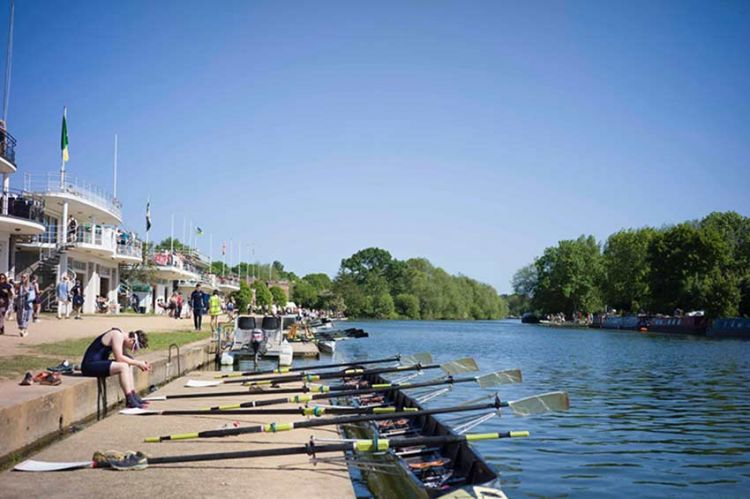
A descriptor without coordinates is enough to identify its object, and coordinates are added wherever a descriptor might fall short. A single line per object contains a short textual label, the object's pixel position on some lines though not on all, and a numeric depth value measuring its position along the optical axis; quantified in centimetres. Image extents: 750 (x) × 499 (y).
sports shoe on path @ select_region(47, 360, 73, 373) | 1233
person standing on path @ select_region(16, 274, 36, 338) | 2089
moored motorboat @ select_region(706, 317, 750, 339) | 6725
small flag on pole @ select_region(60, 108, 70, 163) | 4203
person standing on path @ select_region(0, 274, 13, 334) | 2089
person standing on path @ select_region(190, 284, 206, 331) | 3080
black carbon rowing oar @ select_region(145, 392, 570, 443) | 891
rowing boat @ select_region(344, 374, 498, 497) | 791
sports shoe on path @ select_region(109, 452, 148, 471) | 756
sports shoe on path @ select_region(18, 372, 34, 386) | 1071
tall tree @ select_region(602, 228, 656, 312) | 10812
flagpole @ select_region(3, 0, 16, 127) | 3503
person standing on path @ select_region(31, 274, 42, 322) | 3036
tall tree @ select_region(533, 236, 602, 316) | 12481
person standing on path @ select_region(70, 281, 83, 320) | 3503
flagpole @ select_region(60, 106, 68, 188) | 4125
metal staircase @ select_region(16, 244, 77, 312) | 3991
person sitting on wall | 1136
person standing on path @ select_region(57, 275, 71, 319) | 2975
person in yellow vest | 2744
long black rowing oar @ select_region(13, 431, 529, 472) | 755
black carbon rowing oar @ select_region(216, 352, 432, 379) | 1629
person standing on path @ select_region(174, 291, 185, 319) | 5102
